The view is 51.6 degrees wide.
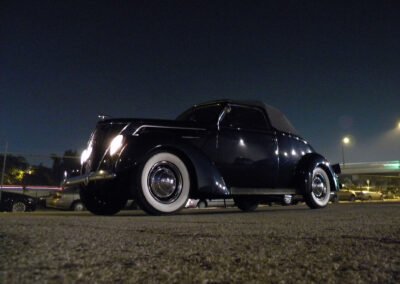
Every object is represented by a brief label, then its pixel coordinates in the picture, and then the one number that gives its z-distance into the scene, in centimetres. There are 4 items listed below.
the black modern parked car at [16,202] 1702
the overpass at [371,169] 6797
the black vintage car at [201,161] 499
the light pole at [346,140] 4797
